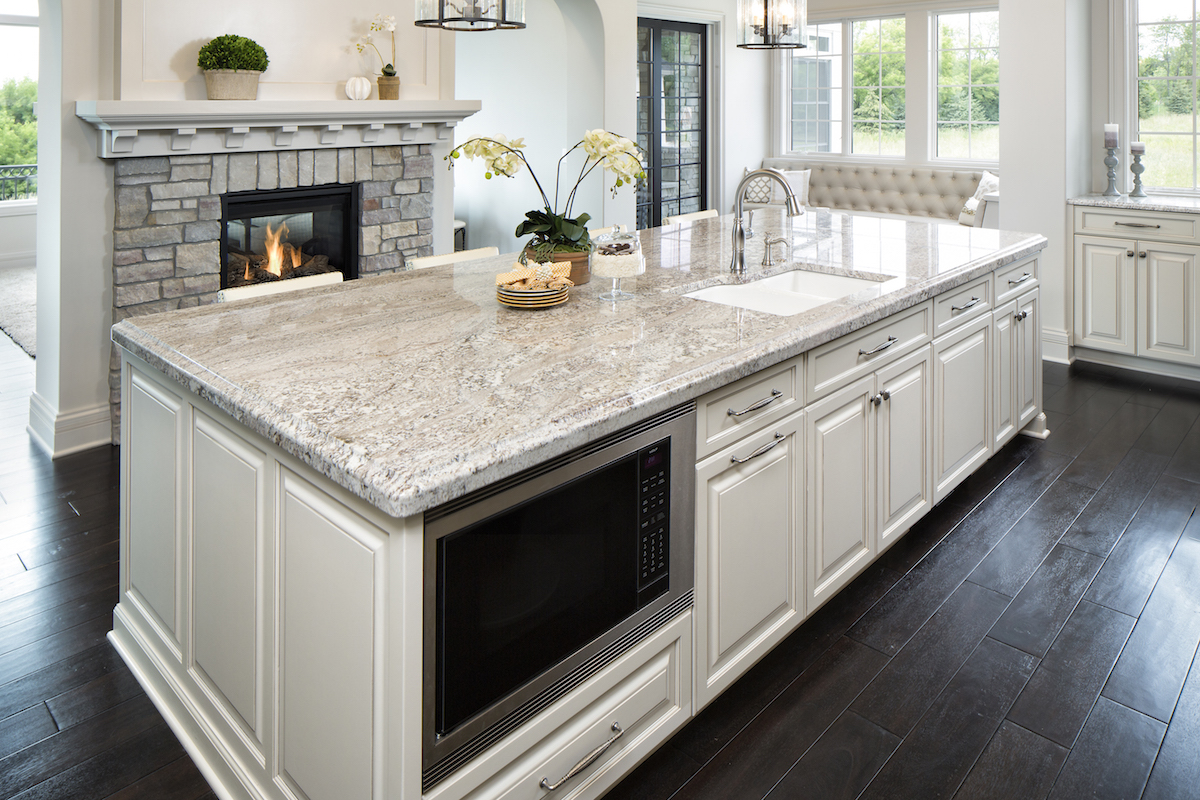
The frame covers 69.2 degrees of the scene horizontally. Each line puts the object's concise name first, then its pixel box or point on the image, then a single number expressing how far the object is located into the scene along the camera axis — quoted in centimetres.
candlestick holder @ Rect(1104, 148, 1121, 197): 479
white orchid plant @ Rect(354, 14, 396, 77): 444
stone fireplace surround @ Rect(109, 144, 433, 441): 372
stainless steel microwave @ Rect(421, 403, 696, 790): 138
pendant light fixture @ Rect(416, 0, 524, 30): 232
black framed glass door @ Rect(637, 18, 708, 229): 709
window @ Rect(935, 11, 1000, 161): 707
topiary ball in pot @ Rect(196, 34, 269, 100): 378
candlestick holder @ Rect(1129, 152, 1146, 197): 483
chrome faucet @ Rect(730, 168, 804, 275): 265
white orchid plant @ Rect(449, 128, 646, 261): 244
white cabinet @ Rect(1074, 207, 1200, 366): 447
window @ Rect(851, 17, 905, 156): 764
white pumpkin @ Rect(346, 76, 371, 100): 436
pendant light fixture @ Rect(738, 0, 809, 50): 324
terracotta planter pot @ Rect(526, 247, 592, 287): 257
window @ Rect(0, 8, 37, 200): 871
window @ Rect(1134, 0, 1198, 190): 487
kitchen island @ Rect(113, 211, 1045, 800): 137
